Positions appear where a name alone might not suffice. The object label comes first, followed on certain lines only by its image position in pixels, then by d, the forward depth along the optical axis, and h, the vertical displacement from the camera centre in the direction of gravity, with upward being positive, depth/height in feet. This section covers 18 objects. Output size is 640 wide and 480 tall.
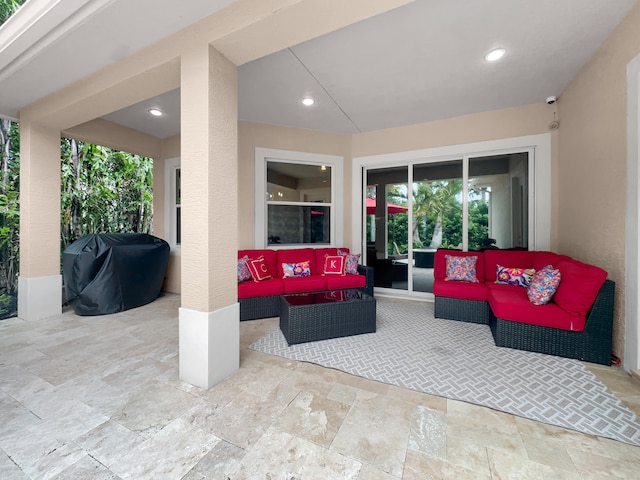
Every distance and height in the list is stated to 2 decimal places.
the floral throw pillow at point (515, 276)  10.27 -1.59
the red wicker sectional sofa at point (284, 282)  10.74 -2.04
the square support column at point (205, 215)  5.97 +0.55
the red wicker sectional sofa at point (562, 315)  7.09 -2.40
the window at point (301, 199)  14.42 +2.25
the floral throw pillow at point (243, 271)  11.54 -1.55
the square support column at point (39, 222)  10.45 +0.65
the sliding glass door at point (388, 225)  14.65 +0.72
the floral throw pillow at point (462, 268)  11.31 -1.42
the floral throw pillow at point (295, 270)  12.25 -1.59
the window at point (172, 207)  15.30 +1.86
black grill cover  11.02 -1.61
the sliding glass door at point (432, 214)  13.46 +1.31
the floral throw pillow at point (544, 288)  7.95 -1.61
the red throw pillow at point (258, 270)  11.69 -1.51
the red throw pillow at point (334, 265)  12.79 -1.41
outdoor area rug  5.24 -3.62
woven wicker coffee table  8.42 -2.76
